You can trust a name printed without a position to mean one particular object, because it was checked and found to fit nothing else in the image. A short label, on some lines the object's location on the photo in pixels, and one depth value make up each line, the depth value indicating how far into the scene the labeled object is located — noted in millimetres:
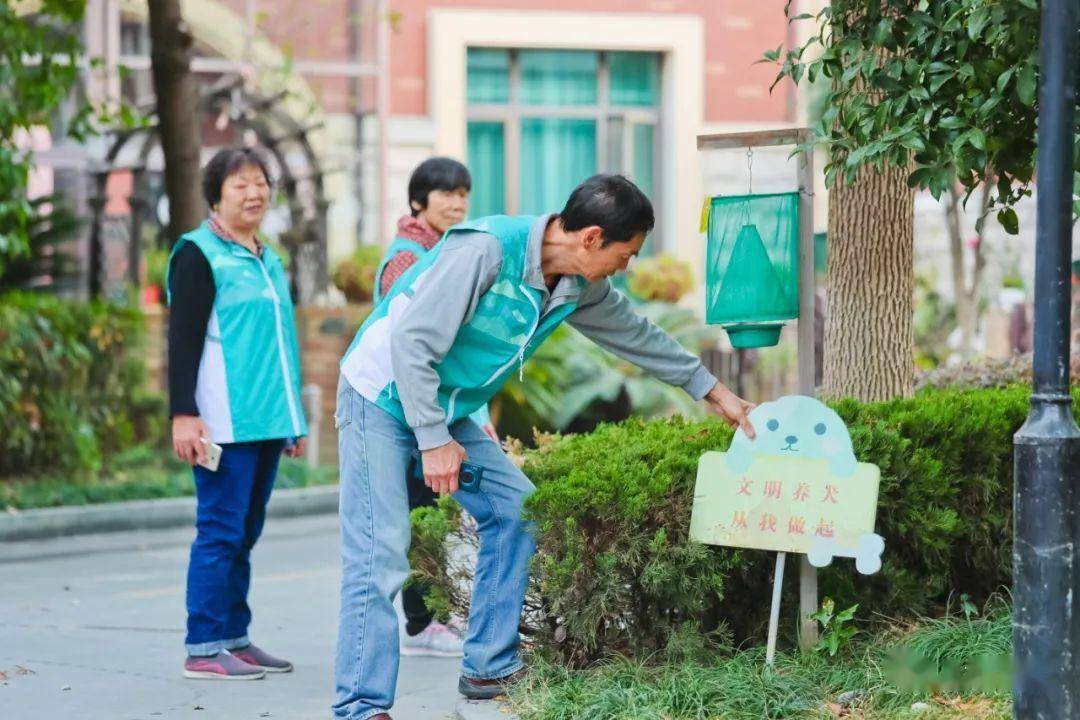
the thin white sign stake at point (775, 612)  9527
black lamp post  7770
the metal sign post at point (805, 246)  10261
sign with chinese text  9383
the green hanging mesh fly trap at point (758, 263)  10290
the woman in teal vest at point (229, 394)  11291
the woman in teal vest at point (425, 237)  11910
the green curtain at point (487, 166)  37069
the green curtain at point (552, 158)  37415
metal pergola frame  28587
